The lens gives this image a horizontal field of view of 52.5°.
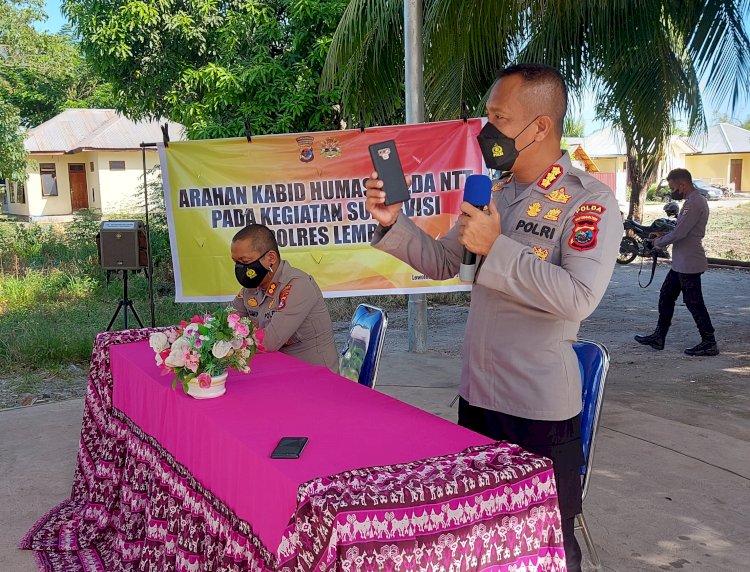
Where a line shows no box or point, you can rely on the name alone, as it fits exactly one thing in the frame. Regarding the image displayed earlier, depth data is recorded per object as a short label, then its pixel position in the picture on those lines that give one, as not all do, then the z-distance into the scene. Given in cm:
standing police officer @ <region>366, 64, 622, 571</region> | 210
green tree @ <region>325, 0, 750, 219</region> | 669
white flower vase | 285
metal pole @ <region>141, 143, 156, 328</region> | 625
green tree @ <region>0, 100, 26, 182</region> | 1912
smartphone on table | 217
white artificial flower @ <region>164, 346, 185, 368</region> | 286
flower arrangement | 285
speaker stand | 644
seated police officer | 395
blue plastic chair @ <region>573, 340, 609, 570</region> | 309
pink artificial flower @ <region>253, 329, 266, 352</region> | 328
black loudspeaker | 661
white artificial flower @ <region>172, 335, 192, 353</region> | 289
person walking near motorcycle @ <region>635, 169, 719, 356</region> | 767
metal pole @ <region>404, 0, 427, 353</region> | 712
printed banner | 657
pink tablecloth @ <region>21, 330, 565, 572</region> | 185
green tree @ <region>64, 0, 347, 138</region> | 1157
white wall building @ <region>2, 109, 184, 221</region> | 3222
